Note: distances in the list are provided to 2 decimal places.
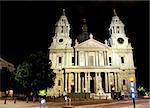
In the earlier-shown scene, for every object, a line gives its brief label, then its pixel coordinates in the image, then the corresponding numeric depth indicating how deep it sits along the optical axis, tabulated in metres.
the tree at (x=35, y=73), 21.54
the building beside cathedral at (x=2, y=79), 26.87
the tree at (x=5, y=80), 27.26
